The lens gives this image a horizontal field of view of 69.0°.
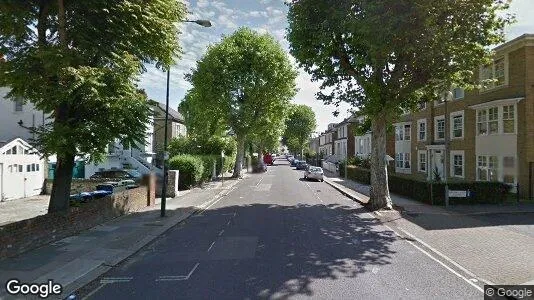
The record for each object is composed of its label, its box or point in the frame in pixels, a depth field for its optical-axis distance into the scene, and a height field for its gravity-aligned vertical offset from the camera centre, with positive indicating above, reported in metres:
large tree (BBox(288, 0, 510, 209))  15.32 +4.85
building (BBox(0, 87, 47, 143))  31.16 +3.00
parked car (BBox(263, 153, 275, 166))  87.01 -0.47
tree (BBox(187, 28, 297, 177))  39.88 +8.10
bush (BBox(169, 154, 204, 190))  29.52 -0.87
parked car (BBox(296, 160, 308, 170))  63.38 -1.19
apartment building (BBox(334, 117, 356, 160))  64.94 +3.32
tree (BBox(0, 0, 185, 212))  11.55 +2.69
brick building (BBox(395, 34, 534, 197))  21.48 +2.16
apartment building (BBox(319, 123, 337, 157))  80.56 +3.96
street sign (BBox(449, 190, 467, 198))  19.38 -1.69
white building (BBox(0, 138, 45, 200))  22.59 -1.04
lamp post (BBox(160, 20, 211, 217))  17.37 -0.52
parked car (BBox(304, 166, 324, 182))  38.35 -1.59
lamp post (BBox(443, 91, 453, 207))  19.34 -1.42
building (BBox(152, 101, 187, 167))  51.77 +4.28
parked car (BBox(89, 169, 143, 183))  30.25 -1.42
